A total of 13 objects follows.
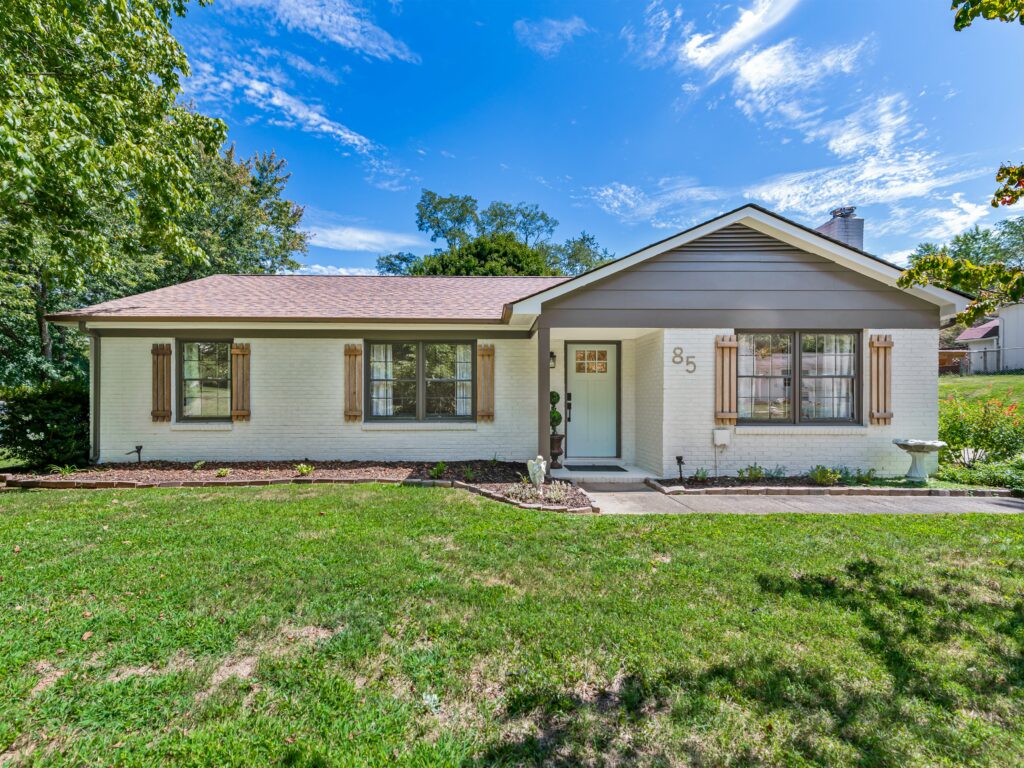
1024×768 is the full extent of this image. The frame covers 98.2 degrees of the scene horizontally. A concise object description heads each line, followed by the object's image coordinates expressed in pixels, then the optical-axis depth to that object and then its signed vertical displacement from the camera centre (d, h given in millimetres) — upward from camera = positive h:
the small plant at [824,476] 7062 -1437
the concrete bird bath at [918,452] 7094 -1049
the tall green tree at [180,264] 14288 +4925
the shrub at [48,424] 7617 -719
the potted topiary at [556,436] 8094 -918
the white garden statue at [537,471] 6652 -1281
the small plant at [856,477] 7184 -1486
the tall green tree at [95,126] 5754 +3891
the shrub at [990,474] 6832 -1398
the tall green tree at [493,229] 30688 +11166
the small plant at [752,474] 7359 -1453
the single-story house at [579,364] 7477 +412
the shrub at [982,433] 7848 -822
